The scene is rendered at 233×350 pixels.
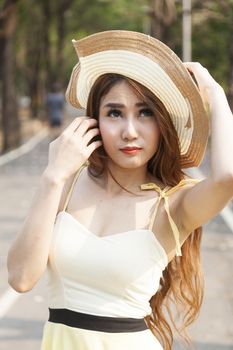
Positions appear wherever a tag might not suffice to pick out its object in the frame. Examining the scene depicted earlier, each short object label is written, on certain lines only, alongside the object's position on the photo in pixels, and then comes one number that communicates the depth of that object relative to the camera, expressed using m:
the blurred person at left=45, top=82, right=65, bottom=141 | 31.75
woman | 3.02
